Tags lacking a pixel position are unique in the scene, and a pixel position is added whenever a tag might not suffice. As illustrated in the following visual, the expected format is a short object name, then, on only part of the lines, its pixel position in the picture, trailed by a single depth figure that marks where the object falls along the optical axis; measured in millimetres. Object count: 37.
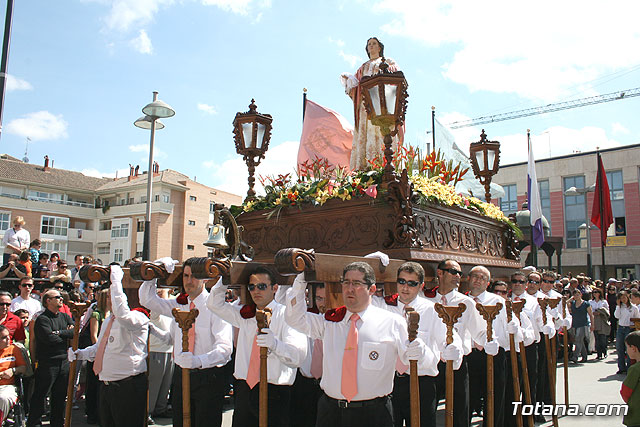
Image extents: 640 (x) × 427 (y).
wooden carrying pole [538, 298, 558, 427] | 6949
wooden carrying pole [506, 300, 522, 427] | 5684
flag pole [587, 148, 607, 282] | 18484
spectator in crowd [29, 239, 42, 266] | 11172
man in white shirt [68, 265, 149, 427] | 5047
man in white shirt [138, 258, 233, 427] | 4703
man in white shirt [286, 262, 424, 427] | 3584
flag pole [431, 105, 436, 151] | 16203
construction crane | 73588
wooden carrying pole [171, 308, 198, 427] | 4188
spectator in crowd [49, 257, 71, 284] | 10203
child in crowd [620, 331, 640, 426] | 4797
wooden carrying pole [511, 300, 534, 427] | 6039
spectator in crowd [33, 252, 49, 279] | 10867
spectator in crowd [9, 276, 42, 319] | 8188
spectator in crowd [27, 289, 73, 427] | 6680
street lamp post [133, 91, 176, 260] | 11922
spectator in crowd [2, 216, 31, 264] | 11305
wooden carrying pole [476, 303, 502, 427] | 5031
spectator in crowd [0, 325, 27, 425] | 5957
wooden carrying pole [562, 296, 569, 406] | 7953
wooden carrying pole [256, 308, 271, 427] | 3832
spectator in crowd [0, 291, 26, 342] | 6757
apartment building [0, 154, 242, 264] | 44500
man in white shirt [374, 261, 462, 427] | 4398
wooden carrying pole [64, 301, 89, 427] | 5172
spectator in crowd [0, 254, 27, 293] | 9562
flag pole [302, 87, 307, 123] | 13023
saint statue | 8836
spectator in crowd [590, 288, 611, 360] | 14461
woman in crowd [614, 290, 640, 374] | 11797
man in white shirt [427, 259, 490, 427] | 5289
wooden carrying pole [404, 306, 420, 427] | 3525
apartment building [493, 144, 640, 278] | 39281
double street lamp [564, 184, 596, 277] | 21319
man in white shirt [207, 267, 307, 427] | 4367
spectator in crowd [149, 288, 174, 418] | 7266
